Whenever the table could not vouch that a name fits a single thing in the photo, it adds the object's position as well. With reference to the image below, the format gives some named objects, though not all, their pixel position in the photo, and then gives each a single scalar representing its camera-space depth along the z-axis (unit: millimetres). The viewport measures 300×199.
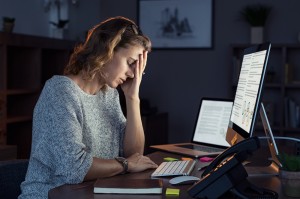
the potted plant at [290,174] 1530
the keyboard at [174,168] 1853
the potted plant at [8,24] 4070
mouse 1705
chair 1963
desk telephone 1406
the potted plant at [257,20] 5348
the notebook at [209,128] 2578
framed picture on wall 5734
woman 1761
